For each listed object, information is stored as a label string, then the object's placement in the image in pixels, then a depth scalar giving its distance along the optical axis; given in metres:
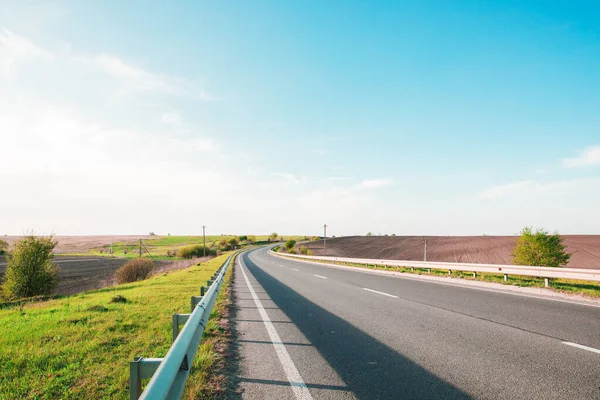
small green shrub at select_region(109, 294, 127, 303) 9.82
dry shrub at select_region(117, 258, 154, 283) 25.64
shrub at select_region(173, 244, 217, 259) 76.12
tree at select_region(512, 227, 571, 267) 27.38
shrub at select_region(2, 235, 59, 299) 17.38
